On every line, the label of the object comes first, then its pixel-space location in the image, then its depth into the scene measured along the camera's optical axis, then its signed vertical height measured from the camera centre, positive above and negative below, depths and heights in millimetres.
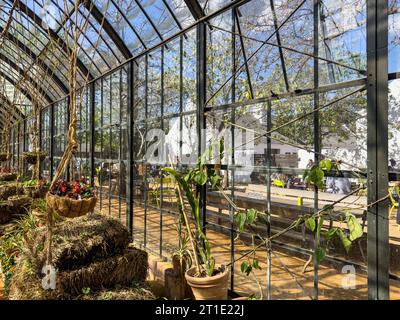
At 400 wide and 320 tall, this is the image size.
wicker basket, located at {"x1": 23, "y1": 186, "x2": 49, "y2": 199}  5625 -552
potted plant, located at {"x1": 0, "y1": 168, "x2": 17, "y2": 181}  7193 -340
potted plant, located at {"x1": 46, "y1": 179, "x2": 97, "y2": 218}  2465 -309
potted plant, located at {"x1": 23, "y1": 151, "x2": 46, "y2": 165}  5333 +98
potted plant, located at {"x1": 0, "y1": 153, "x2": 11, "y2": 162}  7630 +114
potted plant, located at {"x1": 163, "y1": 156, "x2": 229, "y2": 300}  2283 -847
